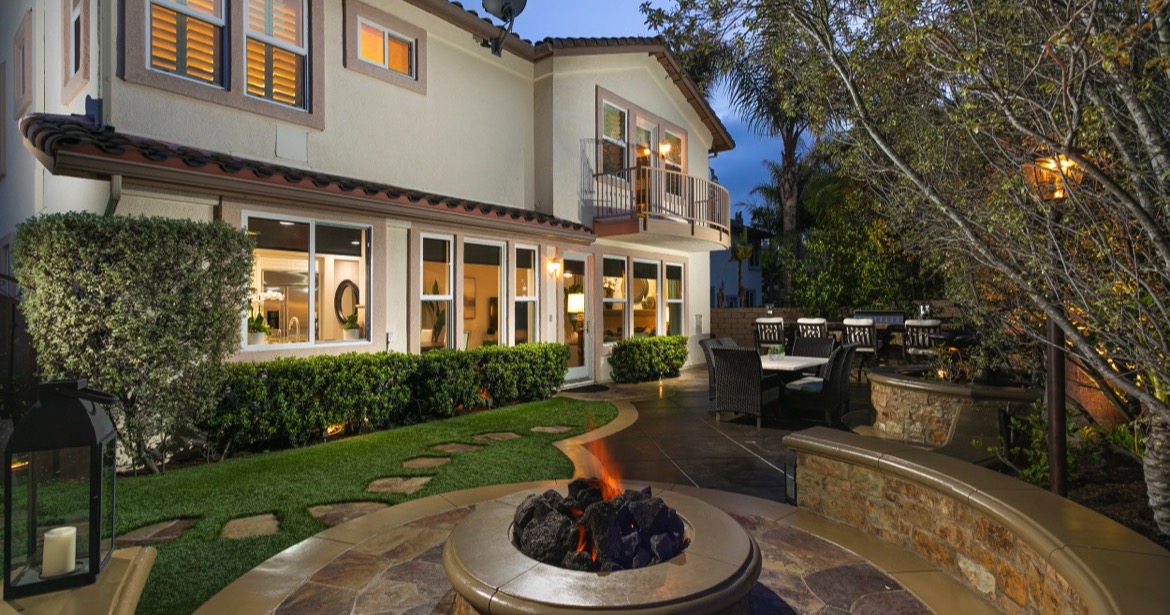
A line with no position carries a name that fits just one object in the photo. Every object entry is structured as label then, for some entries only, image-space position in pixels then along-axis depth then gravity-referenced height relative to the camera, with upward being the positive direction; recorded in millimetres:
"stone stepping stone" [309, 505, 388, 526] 3904 -1395
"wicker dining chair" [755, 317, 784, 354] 12117 -428
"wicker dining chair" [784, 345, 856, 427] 7016 -1022
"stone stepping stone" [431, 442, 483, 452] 5852 -1387
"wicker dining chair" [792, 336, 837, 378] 8805 -535
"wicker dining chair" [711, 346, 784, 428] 6965 -879
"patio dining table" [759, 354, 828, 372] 7285 -664
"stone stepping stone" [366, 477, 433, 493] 4555 -1398
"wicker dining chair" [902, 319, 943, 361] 10289 -435
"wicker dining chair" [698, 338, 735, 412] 7578 -623
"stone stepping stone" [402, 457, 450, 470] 5285 -1392
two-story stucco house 5891 +2195
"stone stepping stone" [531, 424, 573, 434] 6816 -1395
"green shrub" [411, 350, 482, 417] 7594 -921
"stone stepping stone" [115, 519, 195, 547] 3508 -1394
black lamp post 3194 -489
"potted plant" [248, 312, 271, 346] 6465 -162
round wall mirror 7648 +210
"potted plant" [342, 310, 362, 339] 7578 -169
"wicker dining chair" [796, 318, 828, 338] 11570 -313
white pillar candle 2137 -887
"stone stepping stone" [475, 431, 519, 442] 6340 -1384
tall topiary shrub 4719 +57
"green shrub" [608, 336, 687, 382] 11336 -922
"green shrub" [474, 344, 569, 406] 8445 -893
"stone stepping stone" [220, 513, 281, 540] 3641 -1392
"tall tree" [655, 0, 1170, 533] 2229 +841
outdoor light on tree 2942 +728
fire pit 1967 -994
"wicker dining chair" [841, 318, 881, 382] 10875 -444
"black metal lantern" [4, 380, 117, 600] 2098 -683
